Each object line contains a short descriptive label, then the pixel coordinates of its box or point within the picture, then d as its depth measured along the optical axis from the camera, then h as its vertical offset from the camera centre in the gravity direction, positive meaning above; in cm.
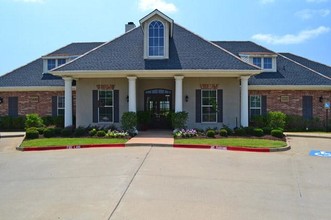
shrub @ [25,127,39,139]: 1538 -119
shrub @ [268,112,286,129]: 1858 -54
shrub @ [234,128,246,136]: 1614 -112
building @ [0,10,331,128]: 1716 +174
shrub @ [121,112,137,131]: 1647 -55
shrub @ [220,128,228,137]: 1577 -115
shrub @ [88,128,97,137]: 1587 -113
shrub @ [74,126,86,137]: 1614 -115
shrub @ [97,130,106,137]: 1565 -116
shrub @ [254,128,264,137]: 1591 -110
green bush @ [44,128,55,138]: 1592 -118
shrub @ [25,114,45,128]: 1942 -67
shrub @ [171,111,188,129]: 1666 -44
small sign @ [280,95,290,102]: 2084 +92
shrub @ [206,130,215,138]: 1543 -117
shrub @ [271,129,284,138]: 1550 -112
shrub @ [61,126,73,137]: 1620 -115
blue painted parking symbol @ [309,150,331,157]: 1175 -169
